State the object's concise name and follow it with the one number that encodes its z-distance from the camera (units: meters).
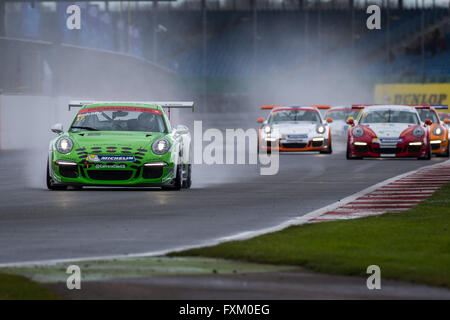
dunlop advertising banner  68.50
